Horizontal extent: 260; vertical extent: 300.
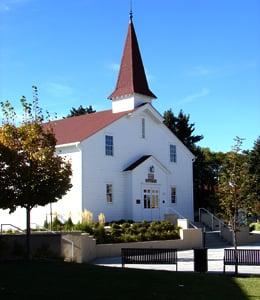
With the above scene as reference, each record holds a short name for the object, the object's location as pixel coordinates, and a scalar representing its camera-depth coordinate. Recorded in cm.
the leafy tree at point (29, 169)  2161
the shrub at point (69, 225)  3157
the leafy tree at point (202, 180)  5644
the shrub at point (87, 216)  3446
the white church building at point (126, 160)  3825
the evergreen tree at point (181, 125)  6147
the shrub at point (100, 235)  2801
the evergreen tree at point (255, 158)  5582
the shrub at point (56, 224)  3453
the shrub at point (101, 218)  3550
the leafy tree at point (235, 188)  1911
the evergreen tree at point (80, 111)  7444
